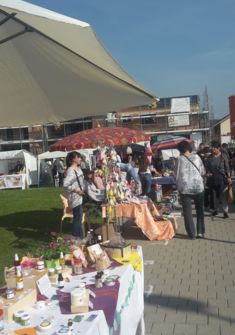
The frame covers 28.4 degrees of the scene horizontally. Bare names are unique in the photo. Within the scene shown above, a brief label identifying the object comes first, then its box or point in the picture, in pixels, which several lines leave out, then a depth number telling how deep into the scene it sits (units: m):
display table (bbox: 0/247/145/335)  2.82
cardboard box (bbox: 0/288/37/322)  2.95
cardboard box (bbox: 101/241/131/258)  4.37
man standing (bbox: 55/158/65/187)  30.95
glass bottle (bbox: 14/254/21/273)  3.57
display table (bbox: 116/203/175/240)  8.89
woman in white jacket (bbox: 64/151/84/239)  8.54
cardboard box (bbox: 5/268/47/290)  3.35
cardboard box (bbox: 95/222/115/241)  7.82
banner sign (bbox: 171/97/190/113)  60.72
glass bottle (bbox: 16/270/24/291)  3.28
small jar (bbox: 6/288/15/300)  3.11
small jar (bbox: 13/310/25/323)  2.91
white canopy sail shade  4.02
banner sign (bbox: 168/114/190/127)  59.49
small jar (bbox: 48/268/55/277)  3.69
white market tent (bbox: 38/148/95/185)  33.17
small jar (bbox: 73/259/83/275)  3.93
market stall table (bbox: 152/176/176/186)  14.59
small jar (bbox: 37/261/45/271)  3.69
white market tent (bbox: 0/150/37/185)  32.97
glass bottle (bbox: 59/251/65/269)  3.94
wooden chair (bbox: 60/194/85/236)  10.66
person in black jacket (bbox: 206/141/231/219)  11.00
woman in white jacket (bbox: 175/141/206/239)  8.64
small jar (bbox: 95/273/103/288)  3.52
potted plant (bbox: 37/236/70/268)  3.89
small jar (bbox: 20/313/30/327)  2.87
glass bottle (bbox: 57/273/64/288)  3.58
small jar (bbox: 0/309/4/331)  2.79
